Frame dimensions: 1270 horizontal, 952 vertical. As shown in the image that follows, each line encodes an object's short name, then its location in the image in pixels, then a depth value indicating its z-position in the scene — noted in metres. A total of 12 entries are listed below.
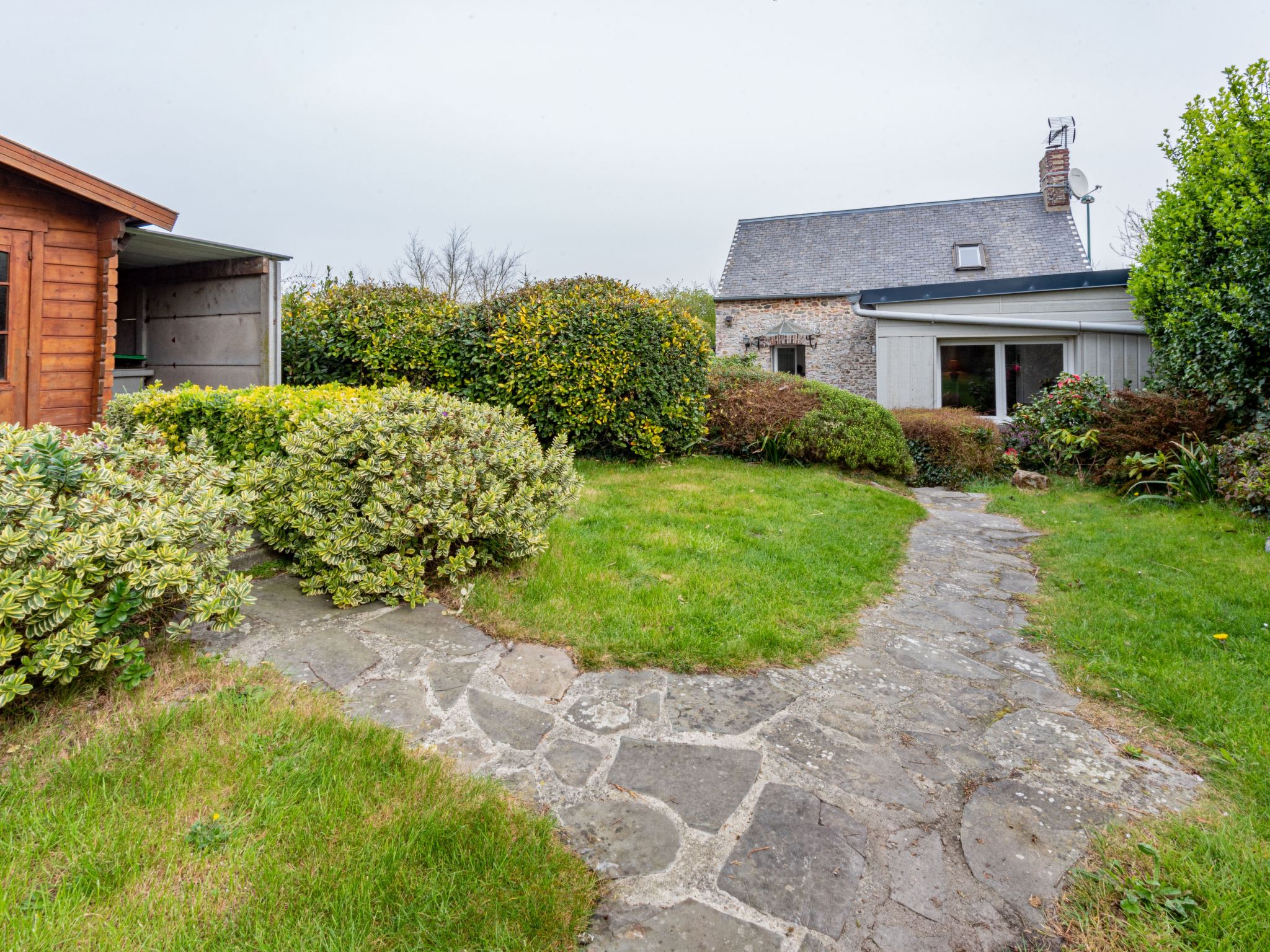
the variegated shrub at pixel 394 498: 3.45
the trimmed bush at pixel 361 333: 7.70
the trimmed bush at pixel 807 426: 8.52
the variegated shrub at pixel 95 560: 2.13
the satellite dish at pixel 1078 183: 18.05
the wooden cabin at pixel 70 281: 5.75
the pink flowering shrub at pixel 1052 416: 9.25
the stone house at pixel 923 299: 11.00
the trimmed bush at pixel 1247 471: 5.76
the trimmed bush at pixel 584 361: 7.24
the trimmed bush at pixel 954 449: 9.18
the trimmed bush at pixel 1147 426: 7.60
